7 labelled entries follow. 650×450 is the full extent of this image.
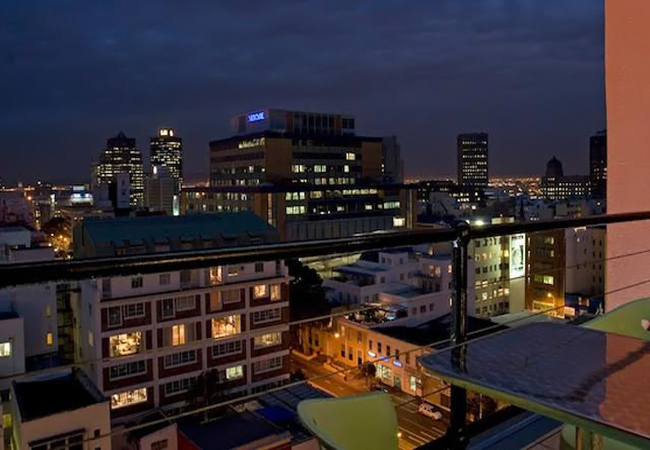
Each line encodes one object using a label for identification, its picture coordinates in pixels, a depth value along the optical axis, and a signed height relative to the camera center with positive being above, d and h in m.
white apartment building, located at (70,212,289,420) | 12.88 -2.75
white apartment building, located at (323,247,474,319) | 21.55 -3.39
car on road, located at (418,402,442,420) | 13.84 -5.09
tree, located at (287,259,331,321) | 21.55 -3.54
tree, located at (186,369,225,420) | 13.15 -4.34
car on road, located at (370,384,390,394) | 16.54 -5.39
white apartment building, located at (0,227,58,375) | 15.01 -3.12
